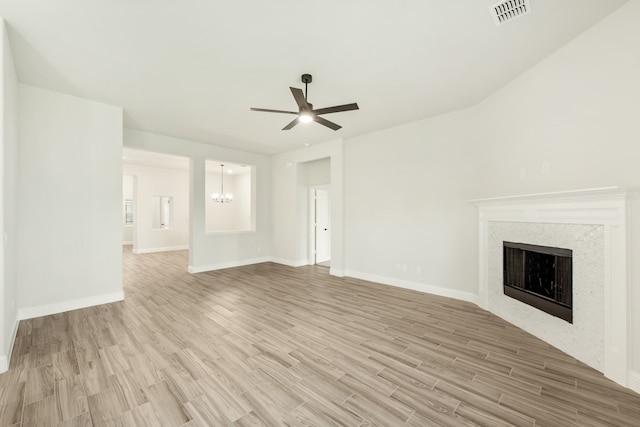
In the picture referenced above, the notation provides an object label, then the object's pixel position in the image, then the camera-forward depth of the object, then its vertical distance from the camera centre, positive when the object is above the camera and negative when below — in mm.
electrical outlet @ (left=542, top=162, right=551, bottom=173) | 2912 +532
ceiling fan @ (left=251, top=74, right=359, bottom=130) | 2915 +1267
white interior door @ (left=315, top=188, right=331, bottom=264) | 7438 -395
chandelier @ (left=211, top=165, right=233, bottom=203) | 10758 +777
